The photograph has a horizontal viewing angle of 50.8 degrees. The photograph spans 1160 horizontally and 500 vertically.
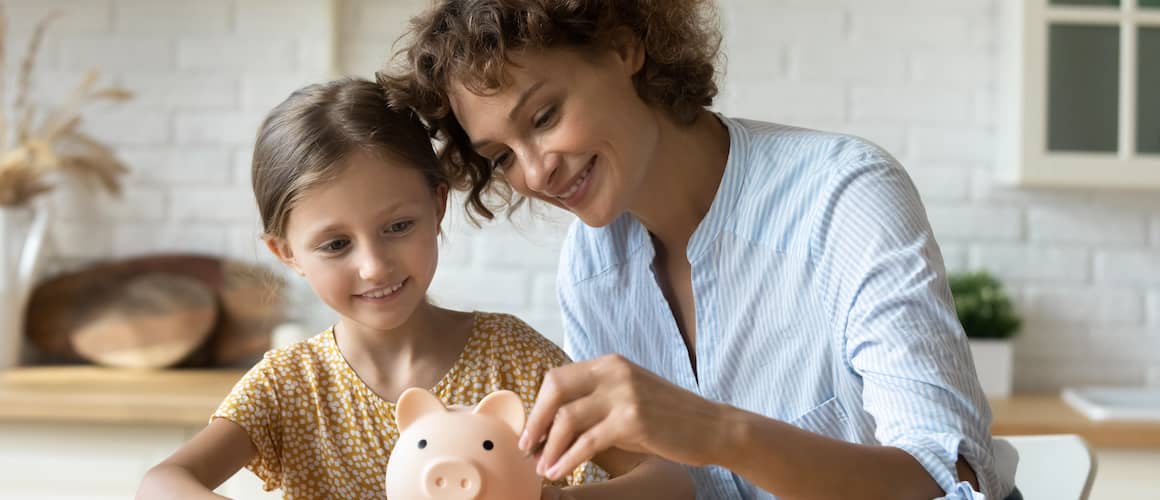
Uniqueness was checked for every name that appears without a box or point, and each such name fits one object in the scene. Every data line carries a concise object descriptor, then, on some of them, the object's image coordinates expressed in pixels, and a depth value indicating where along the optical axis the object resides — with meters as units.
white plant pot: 2.65
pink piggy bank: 0.96
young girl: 1.26
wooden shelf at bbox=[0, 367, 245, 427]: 2.39
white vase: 2.76
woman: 1.01
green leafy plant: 2.62
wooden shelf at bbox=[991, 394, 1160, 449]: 2.35
